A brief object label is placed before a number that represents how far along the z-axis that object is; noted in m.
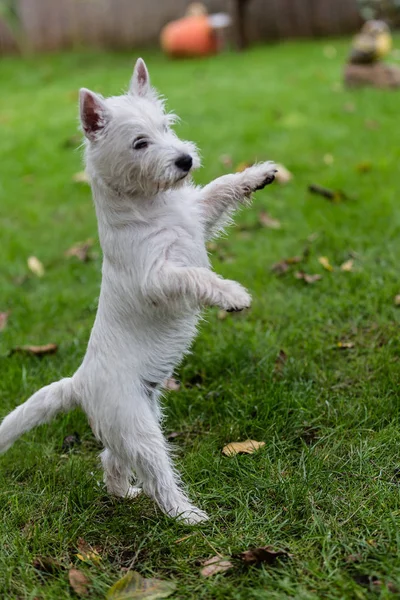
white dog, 2.71
